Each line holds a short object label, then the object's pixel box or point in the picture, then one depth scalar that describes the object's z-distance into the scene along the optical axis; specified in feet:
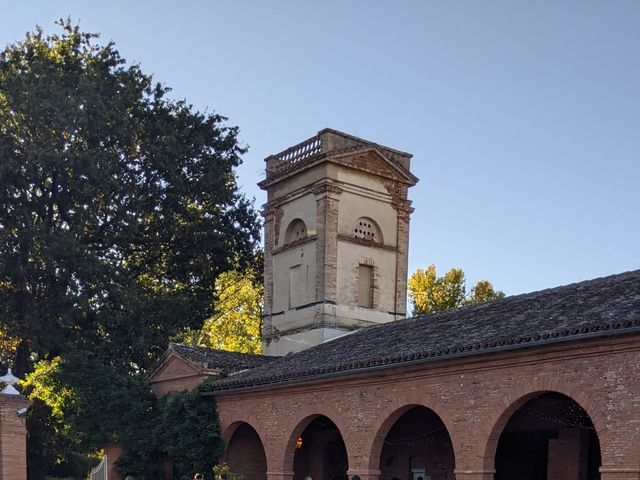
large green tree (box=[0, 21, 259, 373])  92.99
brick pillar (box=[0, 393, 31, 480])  55.98
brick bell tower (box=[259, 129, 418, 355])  92.43
